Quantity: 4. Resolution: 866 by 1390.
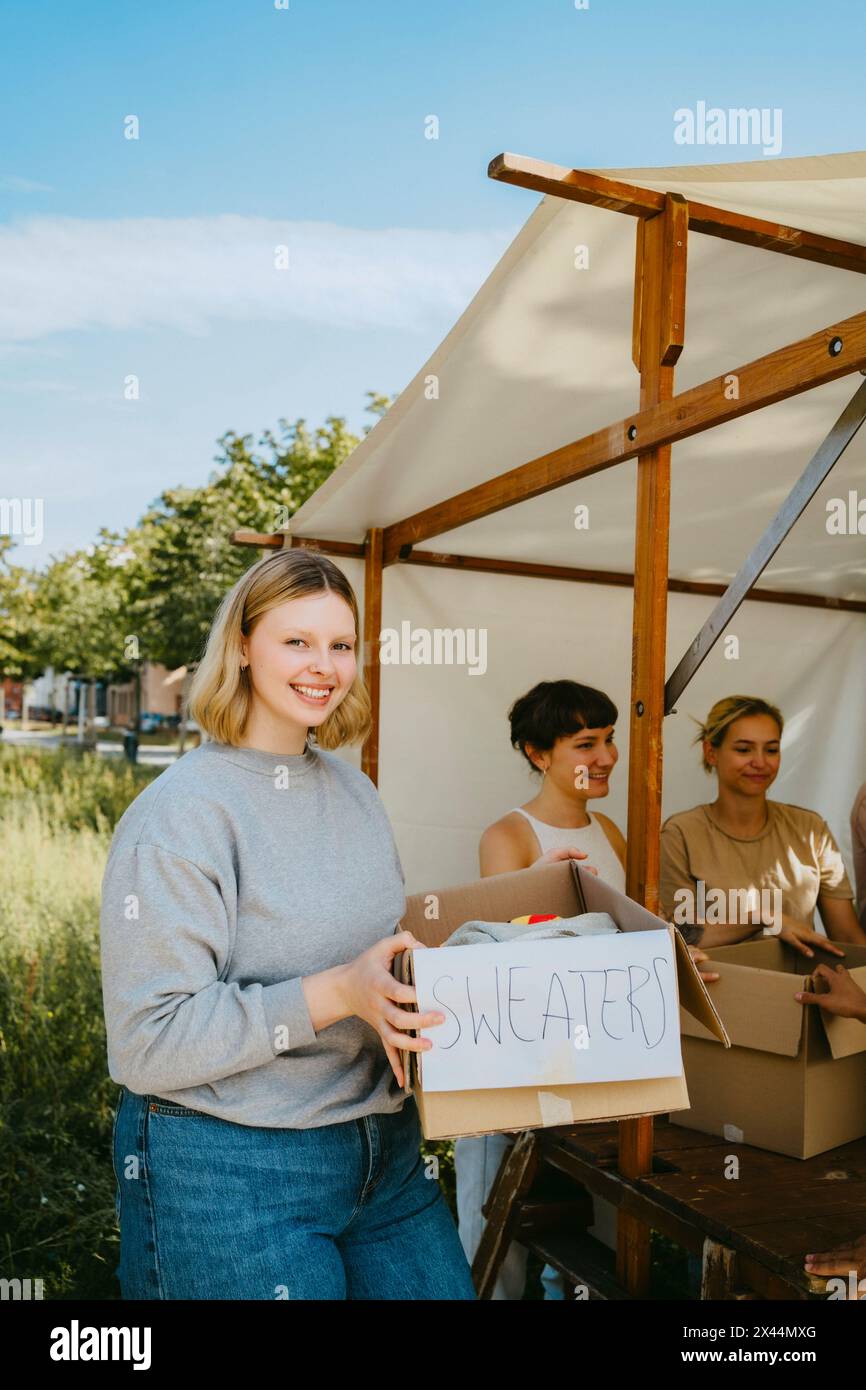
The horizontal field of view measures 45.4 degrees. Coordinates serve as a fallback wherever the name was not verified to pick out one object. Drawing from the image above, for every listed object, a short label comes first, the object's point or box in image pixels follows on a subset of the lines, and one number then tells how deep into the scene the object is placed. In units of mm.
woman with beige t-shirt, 3449
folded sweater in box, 1698
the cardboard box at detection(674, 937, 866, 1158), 2342
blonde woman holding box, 1573
